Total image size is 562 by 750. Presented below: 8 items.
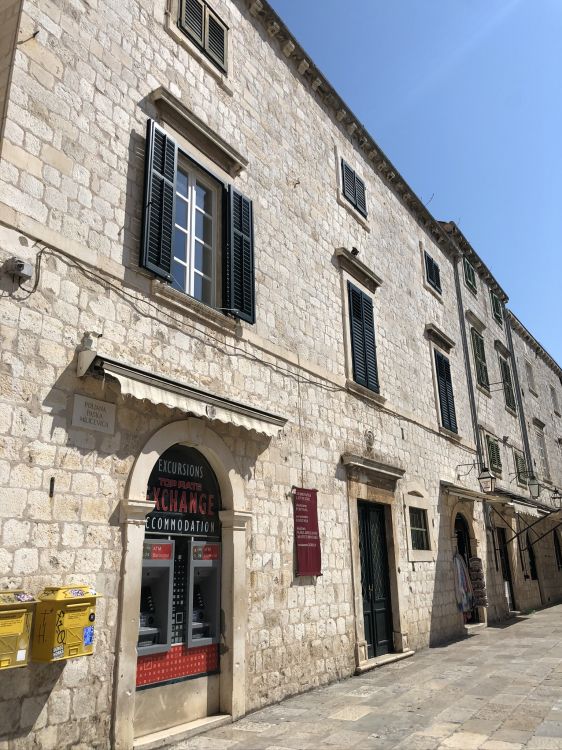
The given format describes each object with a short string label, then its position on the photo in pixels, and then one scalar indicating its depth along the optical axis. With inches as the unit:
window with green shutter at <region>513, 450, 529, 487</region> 695.1
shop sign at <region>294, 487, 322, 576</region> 277.0
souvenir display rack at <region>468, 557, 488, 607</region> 470.6
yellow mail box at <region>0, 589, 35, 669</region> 145.6
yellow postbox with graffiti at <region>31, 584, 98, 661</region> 154.2
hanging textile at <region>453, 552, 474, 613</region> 445.1
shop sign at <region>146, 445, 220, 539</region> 216.2
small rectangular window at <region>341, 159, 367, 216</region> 412.5
